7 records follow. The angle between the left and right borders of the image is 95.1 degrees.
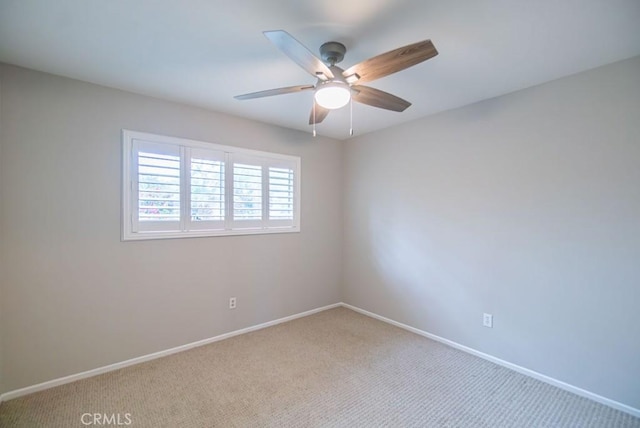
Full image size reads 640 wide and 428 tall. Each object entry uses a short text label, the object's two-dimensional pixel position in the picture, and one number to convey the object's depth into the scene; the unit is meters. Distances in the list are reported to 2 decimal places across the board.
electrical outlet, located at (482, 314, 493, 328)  2.80
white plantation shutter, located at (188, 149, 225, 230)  3.01
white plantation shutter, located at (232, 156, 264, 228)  3.32
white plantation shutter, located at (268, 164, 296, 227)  3.62
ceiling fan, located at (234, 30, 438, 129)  1.48
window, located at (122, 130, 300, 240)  2.70
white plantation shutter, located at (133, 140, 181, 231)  2.71
